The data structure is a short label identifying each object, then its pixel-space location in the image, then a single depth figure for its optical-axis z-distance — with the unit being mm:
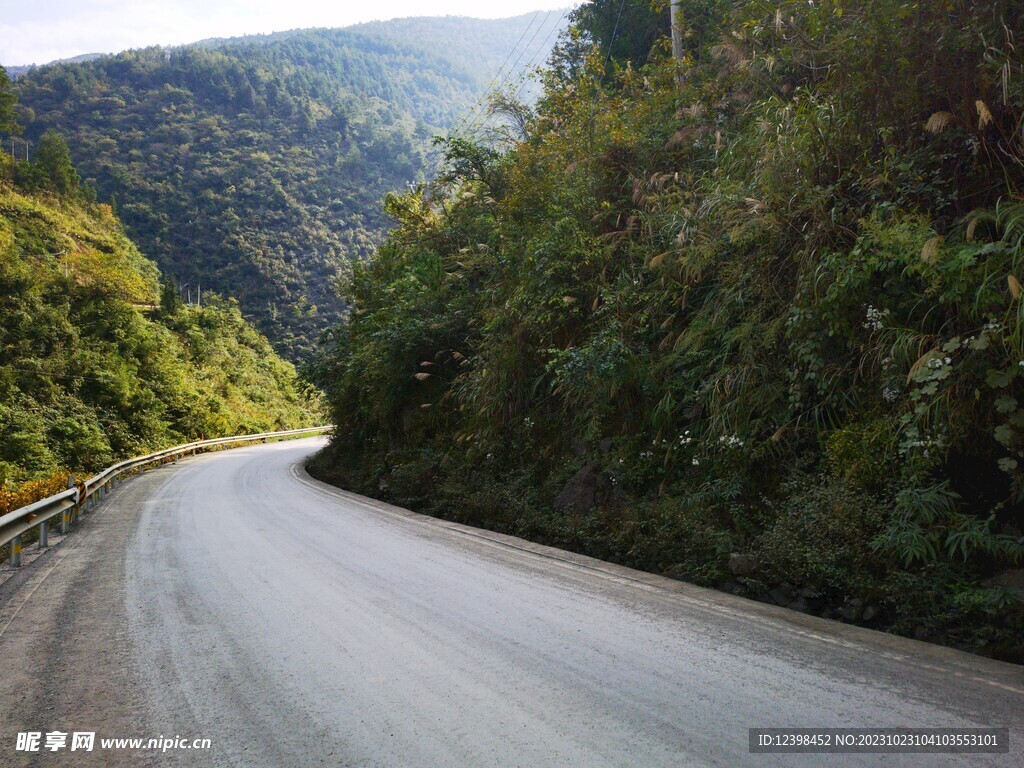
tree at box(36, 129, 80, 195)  59156
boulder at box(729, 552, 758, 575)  6035
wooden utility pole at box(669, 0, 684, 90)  13172
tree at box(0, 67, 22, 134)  57125
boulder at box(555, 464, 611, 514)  9006
